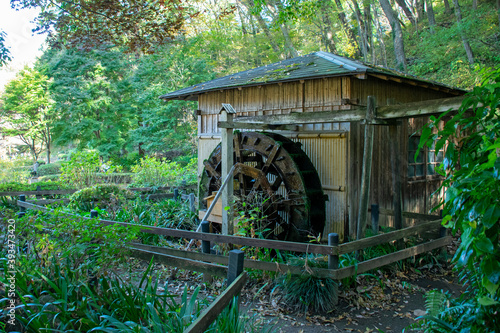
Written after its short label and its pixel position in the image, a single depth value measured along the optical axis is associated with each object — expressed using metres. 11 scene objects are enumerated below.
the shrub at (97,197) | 9.05
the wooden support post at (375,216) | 7.00
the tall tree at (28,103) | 25.86
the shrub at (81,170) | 11.92
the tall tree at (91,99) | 25.70
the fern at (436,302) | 3.20
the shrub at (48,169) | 26.02
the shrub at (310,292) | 4.84
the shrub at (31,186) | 11.40
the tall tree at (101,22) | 7.06
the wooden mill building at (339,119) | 6.93
